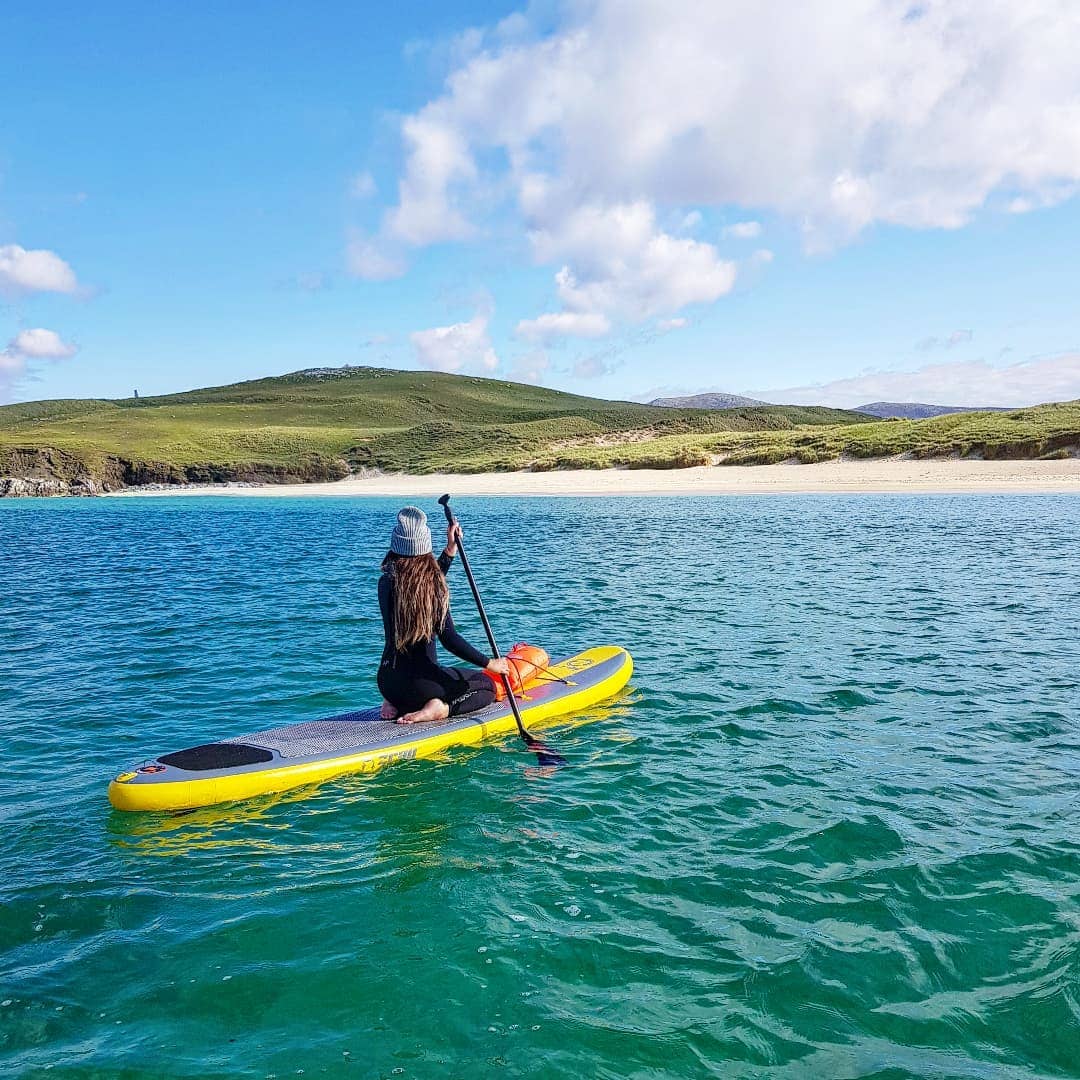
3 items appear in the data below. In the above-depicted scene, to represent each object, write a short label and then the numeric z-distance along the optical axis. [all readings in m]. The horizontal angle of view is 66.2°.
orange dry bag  9.30
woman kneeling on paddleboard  7.62
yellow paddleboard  6.92
